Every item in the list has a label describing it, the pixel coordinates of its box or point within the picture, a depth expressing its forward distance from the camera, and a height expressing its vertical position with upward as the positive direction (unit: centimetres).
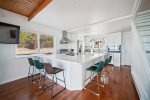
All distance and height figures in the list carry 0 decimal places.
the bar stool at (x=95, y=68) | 166 -55
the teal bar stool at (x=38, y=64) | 191 -46
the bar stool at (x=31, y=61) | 214 -42
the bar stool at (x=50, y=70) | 160 -54
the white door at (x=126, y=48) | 423 +14
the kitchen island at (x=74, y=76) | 175 -76
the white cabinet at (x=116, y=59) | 404 -60
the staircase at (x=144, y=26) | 193 +81
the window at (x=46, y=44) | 318 +31
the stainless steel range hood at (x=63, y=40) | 373 +58
